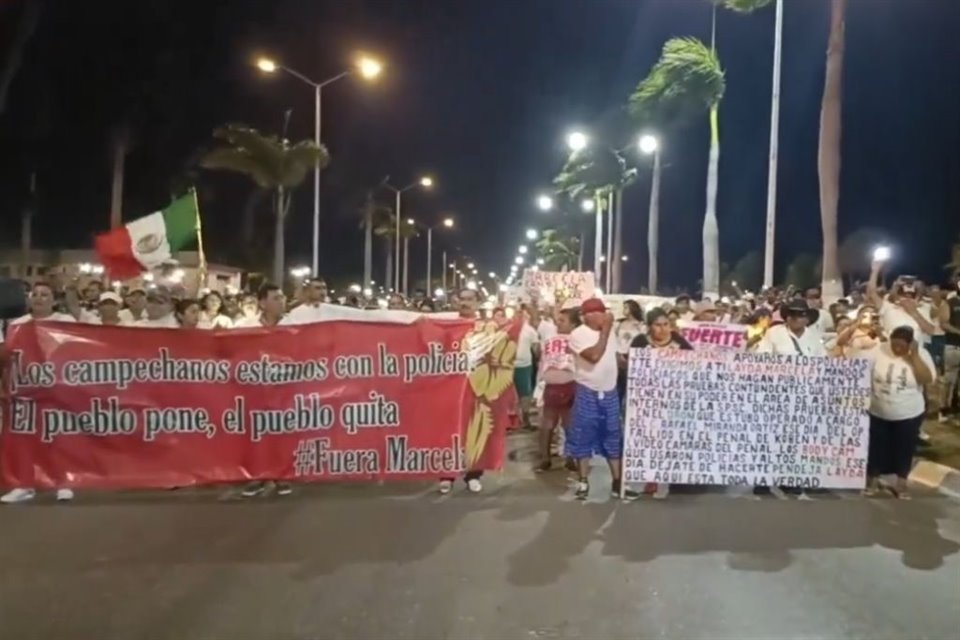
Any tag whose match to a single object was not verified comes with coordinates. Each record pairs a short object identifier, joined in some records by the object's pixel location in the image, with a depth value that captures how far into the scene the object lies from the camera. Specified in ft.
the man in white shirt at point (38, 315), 33.19
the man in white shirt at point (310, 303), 38.14
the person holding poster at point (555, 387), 40.78
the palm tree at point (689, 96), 104.68
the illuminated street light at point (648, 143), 125.45
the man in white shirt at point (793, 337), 36.09
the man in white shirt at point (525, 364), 50.80
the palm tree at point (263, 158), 133.80
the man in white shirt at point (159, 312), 39.17
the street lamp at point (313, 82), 92.43
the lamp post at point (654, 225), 148.71
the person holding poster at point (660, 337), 35.27
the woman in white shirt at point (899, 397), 34.73
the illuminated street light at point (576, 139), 148.25
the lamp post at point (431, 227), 319.06
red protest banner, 33.65
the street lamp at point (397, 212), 179.56
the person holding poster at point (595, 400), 34.01
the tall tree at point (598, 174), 169.07
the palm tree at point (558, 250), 280.72
